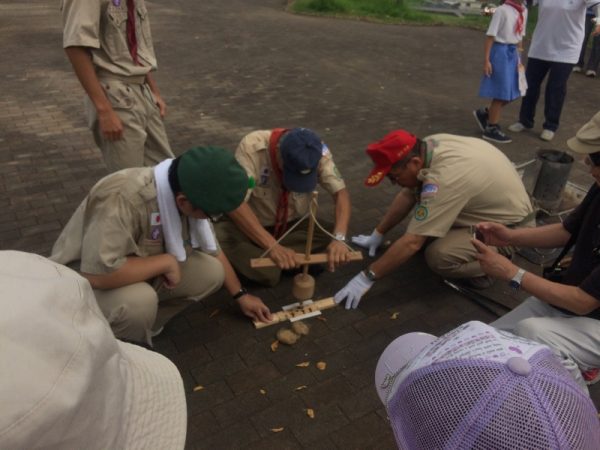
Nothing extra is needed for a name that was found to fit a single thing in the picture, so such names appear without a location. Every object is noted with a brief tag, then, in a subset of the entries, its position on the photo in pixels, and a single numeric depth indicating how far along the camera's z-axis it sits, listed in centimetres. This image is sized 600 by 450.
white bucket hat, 79
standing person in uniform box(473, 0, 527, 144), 589
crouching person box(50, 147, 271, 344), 230
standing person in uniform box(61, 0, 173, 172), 296
